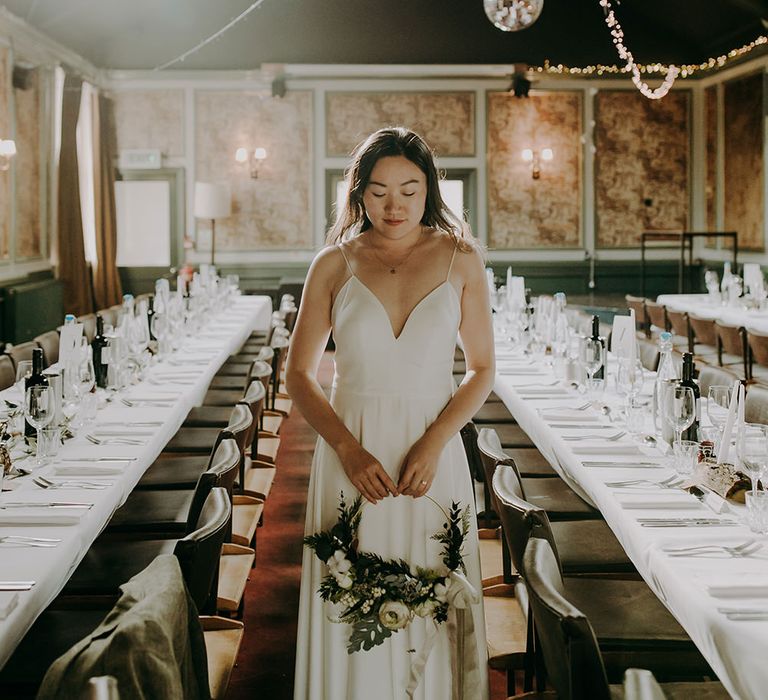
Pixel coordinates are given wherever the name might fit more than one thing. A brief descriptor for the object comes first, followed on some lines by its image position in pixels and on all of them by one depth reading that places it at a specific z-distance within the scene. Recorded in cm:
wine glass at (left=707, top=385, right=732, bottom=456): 299
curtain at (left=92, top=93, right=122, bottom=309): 1161
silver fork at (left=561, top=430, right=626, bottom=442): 328
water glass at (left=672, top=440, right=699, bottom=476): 273
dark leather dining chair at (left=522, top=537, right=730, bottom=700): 162
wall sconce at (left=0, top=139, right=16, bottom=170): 796
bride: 212
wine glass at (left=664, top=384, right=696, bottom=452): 280
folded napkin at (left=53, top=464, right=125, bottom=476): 279
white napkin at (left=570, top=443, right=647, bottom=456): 304
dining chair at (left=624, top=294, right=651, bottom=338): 847
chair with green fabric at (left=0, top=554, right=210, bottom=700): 147
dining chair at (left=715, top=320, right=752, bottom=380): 632
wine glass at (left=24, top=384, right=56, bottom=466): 282
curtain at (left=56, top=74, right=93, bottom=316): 1059
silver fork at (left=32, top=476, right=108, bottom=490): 263
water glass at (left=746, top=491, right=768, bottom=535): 218
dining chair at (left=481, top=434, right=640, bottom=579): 268
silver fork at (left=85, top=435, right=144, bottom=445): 324
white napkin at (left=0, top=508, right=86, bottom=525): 229
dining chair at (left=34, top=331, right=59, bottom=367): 524
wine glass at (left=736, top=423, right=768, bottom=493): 222
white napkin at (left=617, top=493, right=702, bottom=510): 240
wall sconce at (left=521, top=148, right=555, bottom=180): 1255
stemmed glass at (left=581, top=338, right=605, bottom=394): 398
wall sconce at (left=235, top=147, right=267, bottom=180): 1229
